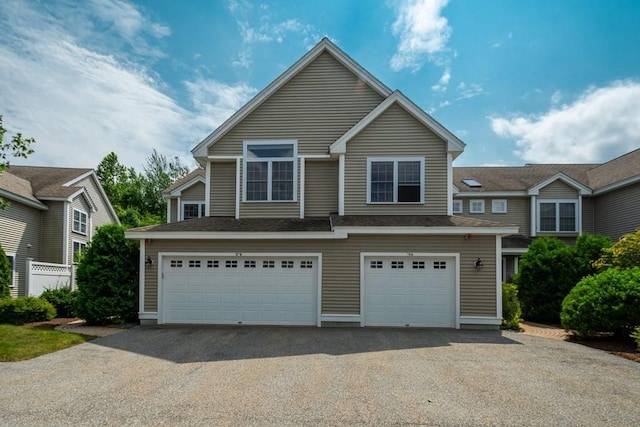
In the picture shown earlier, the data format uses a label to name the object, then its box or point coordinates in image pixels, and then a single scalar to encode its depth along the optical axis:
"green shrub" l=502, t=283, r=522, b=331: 11.34
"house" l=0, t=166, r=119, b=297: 16.89
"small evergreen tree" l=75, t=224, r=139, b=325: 11.33
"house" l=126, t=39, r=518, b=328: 11.18
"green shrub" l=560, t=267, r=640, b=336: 9.20
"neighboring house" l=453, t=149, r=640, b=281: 18.56
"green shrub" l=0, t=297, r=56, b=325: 11.66
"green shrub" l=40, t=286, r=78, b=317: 13.50
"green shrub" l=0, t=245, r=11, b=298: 12.96
